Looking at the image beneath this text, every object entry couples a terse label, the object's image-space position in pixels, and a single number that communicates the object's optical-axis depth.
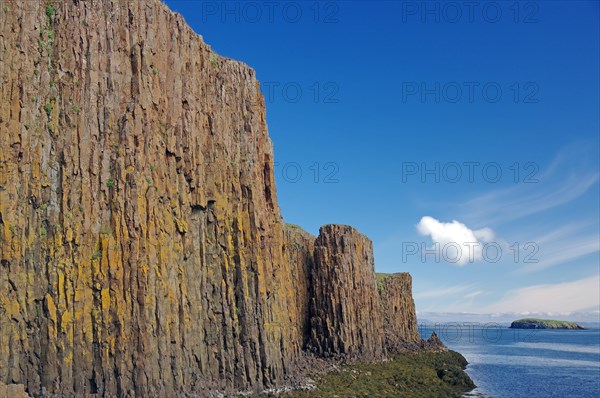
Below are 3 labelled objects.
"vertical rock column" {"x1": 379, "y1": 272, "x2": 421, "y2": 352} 84.06
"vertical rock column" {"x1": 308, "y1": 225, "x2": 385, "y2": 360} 64.25
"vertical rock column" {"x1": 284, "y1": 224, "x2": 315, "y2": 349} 65.56
